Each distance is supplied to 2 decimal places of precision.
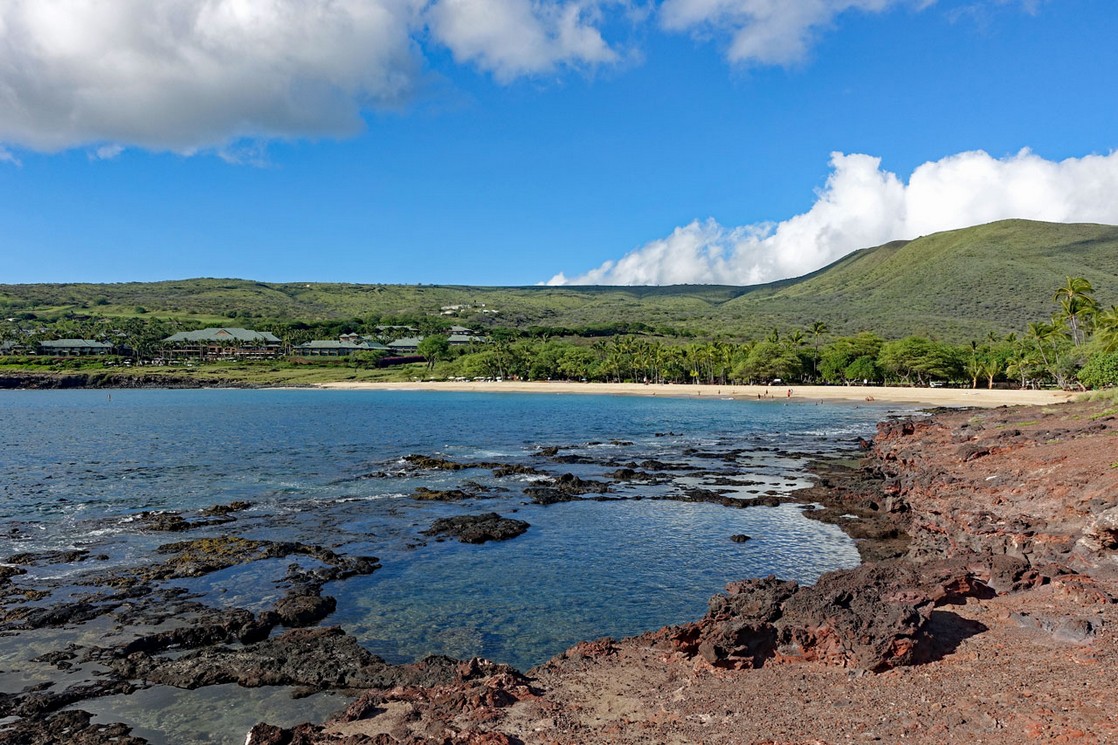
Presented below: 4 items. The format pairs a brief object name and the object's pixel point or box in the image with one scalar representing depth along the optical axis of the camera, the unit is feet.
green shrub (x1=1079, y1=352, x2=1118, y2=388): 194.08
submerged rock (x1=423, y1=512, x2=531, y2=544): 85.35
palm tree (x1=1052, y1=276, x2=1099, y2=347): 290.15
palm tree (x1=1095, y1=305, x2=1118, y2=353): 215.10
